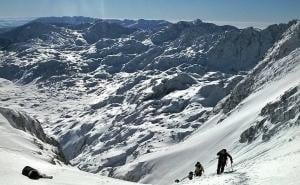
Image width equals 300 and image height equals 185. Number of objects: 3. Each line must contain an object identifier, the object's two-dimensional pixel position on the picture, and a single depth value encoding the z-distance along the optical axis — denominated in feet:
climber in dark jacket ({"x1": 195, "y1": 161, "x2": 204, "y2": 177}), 139.03
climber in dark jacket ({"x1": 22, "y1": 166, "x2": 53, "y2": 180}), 98.68
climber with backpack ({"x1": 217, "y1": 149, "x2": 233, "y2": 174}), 119.98
